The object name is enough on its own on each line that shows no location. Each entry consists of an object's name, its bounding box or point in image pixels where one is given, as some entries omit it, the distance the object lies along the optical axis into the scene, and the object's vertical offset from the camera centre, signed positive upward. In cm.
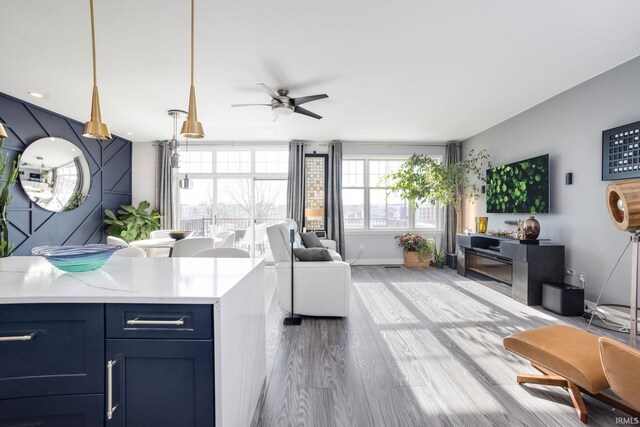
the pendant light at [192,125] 167 +51
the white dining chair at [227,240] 422 -43
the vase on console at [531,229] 354 -18
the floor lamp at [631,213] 175 +2
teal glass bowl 133 -22
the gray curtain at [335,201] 584 +24
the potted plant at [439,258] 565 -88
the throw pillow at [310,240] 418 -41
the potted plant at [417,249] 566 -72
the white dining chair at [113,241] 339 -36
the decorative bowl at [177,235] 394 -33
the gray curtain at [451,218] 595 -9
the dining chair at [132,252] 252 -37
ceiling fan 322 +130
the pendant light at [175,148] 416 +93
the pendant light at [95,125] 149 +45
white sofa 296 -78
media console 342 -65
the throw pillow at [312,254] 307 -46
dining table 369 -43
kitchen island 103 -55
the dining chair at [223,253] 231 -34
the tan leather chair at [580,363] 130 -83
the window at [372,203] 614 +22
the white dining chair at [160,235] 453 -39
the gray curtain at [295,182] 583 +61
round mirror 404 +54
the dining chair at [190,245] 324 -40
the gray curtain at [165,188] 590 +47
